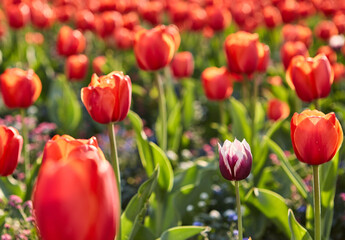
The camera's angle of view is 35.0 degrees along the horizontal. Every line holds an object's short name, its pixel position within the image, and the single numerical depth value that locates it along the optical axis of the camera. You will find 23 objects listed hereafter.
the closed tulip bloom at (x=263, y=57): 2.89
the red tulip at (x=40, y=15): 5.13
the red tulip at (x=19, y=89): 2.57
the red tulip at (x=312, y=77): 2.29
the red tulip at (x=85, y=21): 5.02
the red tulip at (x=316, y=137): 1.69
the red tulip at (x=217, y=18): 4.86
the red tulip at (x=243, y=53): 2.78
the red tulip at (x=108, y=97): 1.81
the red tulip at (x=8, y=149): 1.79
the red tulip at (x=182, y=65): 3.91
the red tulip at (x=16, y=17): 4.81
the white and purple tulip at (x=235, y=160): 1.66
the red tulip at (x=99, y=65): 4.40
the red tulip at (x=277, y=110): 3.39
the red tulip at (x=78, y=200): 0.83
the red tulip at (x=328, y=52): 3.72
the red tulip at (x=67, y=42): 4.02
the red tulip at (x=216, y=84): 3.25
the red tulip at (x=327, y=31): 4.76
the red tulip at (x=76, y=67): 3.88
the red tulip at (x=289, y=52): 3.36
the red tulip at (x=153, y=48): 2.59
